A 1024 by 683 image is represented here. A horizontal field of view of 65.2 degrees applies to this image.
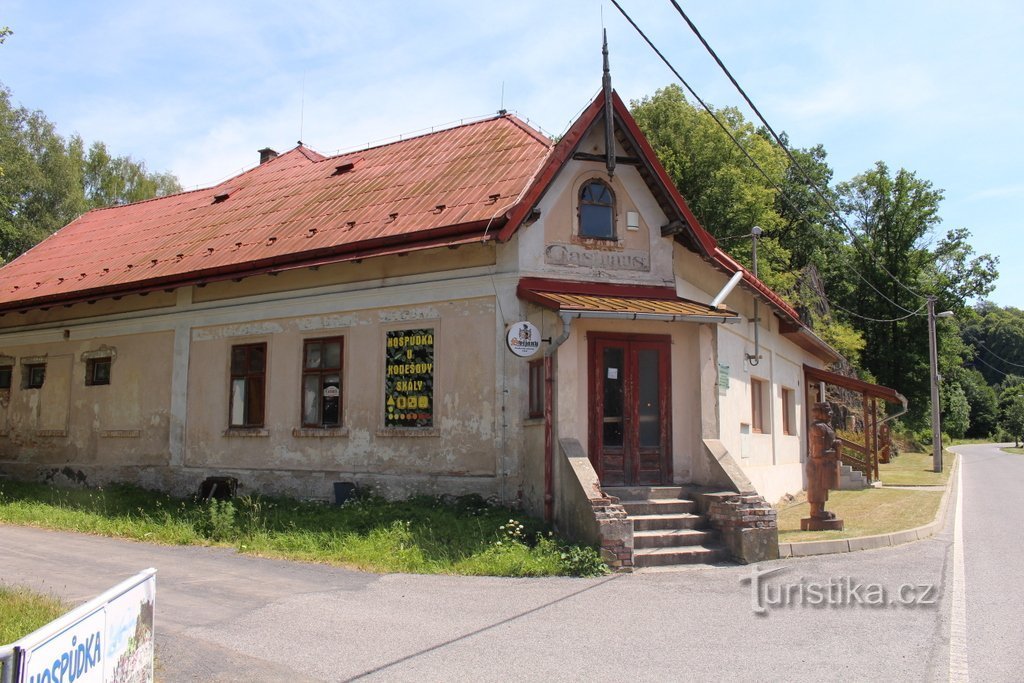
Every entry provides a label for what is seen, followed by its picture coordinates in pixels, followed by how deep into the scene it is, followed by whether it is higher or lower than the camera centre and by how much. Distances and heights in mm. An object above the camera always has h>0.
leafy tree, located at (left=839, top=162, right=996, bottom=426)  49094 +9730
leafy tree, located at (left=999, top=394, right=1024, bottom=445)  76062 +1681
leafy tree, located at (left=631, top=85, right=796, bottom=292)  31703 +10574
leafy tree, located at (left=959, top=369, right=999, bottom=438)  85000 +2729
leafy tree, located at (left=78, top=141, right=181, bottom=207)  39938 +12555
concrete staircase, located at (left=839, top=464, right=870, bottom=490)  23453 -1345
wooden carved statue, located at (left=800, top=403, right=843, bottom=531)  12852 -626
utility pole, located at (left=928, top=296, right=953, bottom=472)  30875 +1023
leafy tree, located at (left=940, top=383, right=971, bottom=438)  68200 +2057
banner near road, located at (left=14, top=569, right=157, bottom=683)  3178 -962
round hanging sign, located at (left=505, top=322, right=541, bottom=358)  11201 +1283
